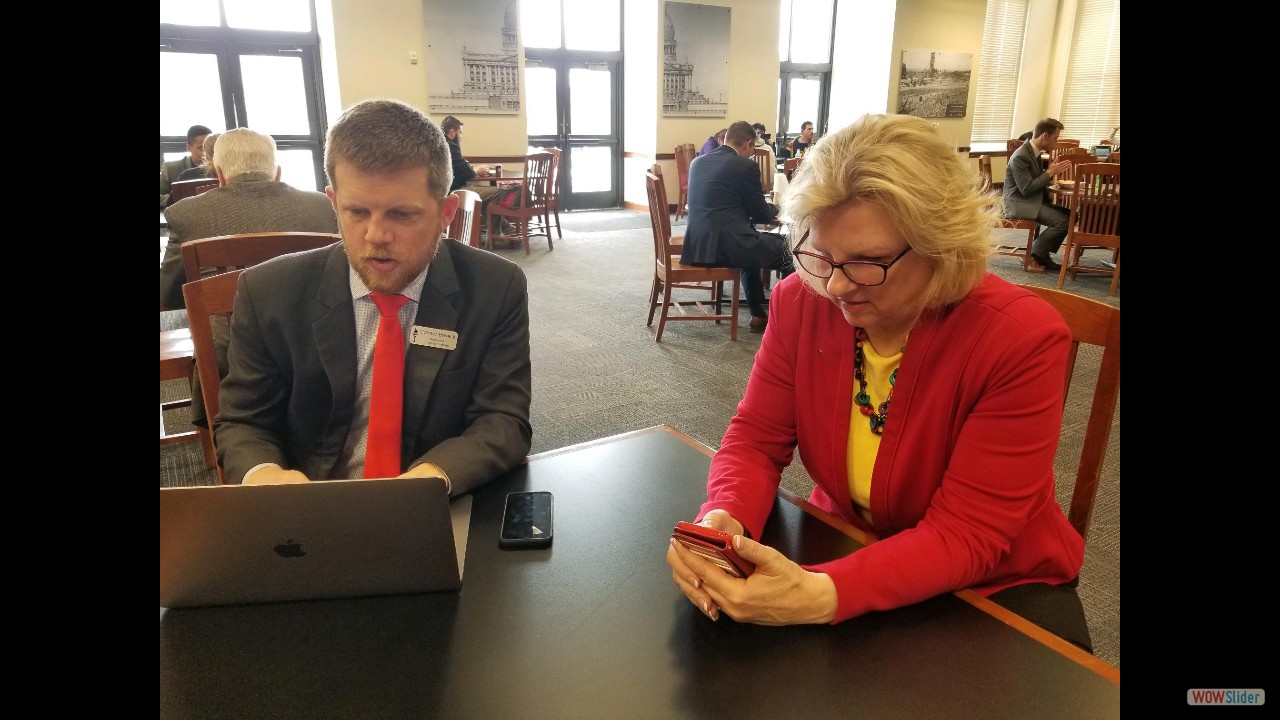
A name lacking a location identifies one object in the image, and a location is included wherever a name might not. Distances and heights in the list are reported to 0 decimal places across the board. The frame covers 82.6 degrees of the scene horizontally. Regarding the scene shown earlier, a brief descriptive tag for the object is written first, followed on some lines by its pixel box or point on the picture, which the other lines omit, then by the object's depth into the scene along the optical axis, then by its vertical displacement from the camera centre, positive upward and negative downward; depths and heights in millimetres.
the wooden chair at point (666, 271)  4152 -718
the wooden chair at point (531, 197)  6895 -474
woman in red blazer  967 -338
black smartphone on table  969 -502
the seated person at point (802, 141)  8633 +87
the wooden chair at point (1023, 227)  6074 -668
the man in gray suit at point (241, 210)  2566 -224
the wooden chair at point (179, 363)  2422 -699
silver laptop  745 -414
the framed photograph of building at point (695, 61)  9289 +1086
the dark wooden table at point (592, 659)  695 -512
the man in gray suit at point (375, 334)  1254 -329
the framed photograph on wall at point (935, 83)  10609 +937
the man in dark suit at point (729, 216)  4375 -402
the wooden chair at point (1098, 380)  1149 -347
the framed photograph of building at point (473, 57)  8070 +976
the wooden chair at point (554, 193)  7113 -463
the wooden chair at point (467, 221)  2197 -232
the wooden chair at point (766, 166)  6414 -154
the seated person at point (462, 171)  6609 -229
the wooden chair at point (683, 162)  9156 -177
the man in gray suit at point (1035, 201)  6160 -420
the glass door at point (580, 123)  9344 +307
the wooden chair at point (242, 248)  1831 -256
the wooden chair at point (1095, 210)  5059 -411
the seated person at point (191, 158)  5668 -105
